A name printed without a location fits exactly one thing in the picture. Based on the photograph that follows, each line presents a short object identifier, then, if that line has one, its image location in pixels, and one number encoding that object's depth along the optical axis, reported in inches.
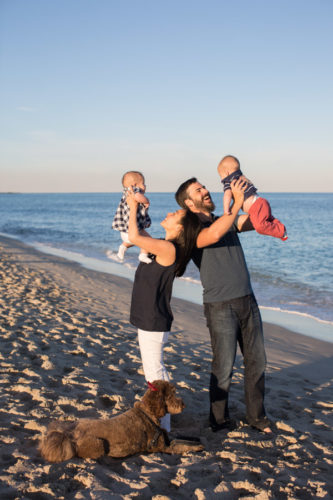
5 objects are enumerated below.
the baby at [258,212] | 132.4
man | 132.3
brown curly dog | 116.3
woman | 119.9
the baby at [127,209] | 159.6
